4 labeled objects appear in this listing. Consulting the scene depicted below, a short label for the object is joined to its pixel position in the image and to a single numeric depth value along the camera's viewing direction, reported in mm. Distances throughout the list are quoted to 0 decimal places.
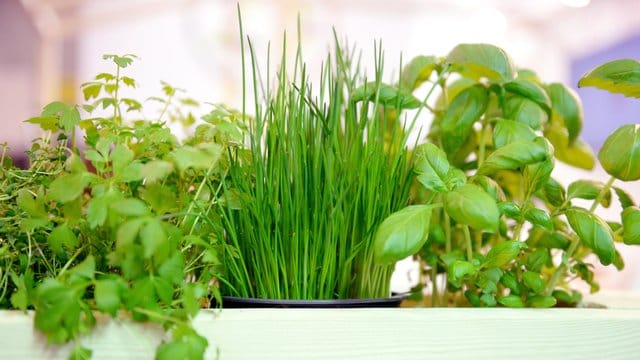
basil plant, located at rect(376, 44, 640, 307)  603
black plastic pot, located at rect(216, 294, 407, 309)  611
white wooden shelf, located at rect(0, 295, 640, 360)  530
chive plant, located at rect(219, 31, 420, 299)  641
